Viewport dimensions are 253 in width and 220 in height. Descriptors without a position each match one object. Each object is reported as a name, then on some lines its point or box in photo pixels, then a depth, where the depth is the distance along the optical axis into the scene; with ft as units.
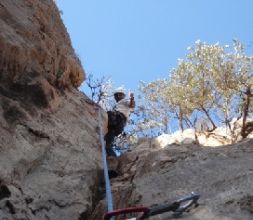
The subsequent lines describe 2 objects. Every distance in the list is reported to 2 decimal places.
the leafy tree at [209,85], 47.39
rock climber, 28.25
